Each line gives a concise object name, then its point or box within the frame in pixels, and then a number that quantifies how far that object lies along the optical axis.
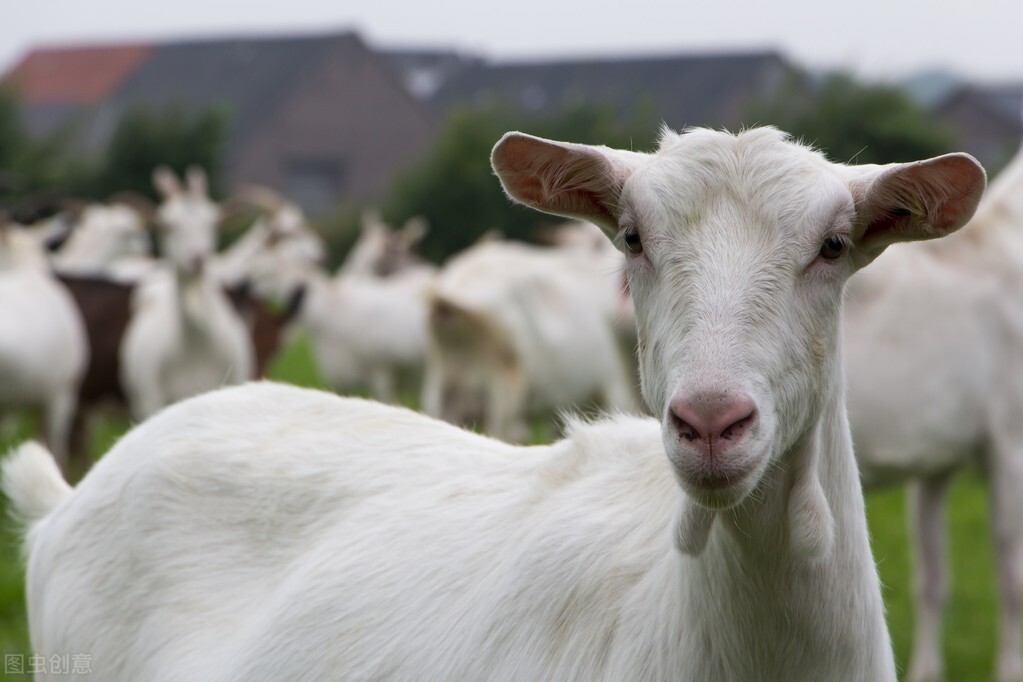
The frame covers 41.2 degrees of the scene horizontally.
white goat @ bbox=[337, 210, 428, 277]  17.52
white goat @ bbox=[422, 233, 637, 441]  10.44
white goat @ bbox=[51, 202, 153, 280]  14.20
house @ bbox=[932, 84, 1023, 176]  48.53
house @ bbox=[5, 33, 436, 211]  50.03
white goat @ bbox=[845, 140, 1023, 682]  5.46
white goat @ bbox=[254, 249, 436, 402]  13.28
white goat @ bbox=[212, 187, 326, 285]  15.62
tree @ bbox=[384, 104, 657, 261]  28.17
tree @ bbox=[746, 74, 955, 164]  27.31
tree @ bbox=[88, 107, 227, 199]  30.88
